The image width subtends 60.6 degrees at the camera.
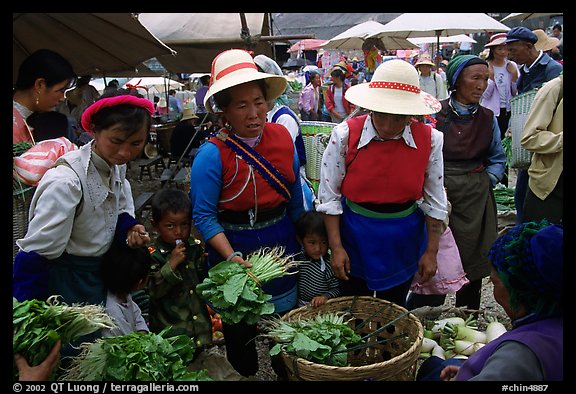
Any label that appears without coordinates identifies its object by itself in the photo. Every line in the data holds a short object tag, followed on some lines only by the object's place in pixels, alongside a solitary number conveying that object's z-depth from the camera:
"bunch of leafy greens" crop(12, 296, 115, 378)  1.85
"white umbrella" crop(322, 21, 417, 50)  12.54
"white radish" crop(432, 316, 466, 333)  3.41
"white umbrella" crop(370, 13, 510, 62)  7.58
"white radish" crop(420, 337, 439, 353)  3.16
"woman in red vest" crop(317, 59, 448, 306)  2.60
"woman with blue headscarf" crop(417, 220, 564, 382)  1.66
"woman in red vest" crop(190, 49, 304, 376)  2.51
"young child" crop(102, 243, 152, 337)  2.39
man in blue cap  5.33
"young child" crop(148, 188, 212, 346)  2.79
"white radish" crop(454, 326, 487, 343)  3.24
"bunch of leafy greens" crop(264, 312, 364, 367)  2.33
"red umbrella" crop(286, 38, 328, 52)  24.05
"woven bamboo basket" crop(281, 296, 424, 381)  2.19
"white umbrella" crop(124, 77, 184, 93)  17.25
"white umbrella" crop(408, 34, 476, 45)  12.71
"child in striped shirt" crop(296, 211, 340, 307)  2.95
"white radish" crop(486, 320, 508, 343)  3.25
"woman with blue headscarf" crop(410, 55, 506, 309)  3.62
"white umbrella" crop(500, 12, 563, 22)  6.64
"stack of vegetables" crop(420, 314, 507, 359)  3.15
